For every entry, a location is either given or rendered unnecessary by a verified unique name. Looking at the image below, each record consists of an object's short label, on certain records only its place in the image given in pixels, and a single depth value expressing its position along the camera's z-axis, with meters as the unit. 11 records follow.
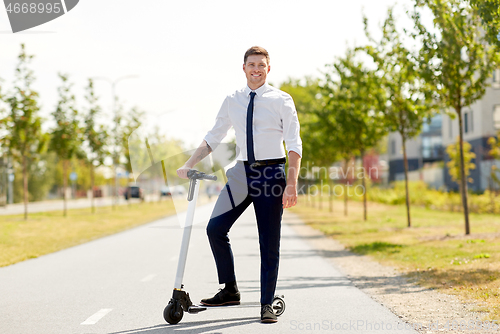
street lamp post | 33.42
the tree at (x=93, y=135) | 28.06
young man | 4.96
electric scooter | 5.00
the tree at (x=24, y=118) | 21.72
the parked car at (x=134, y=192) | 69.91
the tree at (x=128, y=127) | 34.44
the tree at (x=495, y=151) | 23.02
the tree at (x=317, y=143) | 21.45
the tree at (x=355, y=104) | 16.38
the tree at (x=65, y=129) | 26.03
